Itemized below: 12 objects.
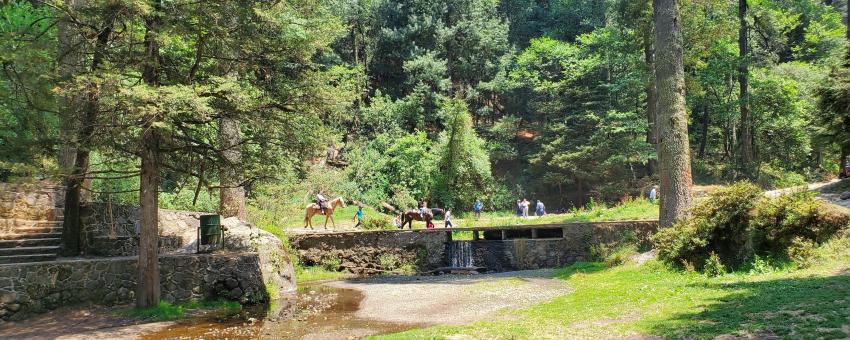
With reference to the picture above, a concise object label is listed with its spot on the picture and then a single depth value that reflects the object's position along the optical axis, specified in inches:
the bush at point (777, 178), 1197.4
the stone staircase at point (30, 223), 578.9
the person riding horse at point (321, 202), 1082.1
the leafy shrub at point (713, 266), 522.4
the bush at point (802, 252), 471.7
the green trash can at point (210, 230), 640.4
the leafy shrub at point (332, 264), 981.8
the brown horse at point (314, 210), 1075.9
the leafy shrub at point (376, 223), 1099.3
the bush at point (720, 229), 544.4
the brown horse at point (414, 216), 1125.3
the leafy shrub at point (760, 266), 499.2
